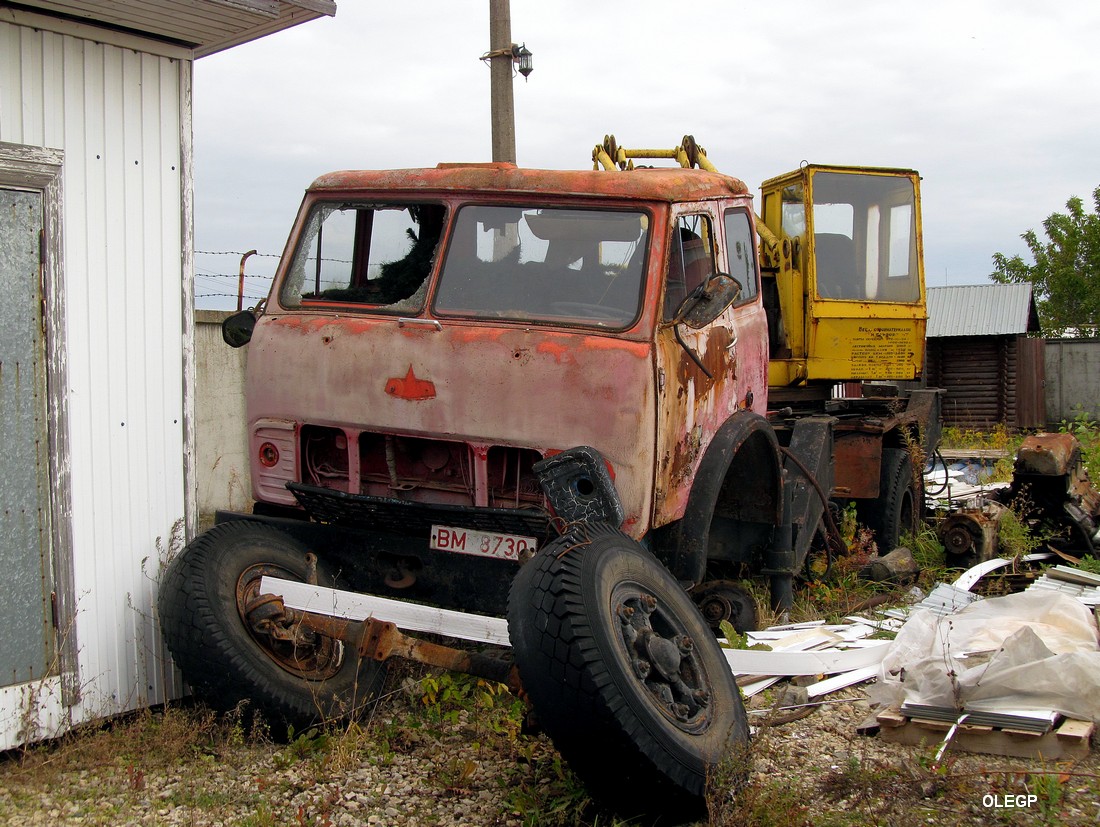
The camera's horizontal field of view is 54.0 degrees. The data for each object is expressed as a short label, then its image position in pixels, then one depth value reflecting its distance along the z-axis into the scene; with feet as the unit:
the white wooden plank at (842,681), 16.99
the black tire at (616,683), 12.09
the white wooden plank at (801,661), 17.06
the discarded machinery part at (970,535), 26.58
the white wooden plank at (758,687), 17.20
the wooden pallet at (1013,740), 13.79
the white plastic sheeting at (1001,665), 14.69
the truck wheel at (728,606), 20.66
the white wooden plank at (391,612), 14.70
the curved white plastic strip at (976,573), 22.99
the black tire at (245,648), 15.03
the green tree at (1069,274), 108.78
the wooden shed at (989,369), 78.95
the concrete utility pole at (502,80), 31.76
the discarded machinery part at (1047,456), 27.86
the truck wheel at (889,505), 28.14
